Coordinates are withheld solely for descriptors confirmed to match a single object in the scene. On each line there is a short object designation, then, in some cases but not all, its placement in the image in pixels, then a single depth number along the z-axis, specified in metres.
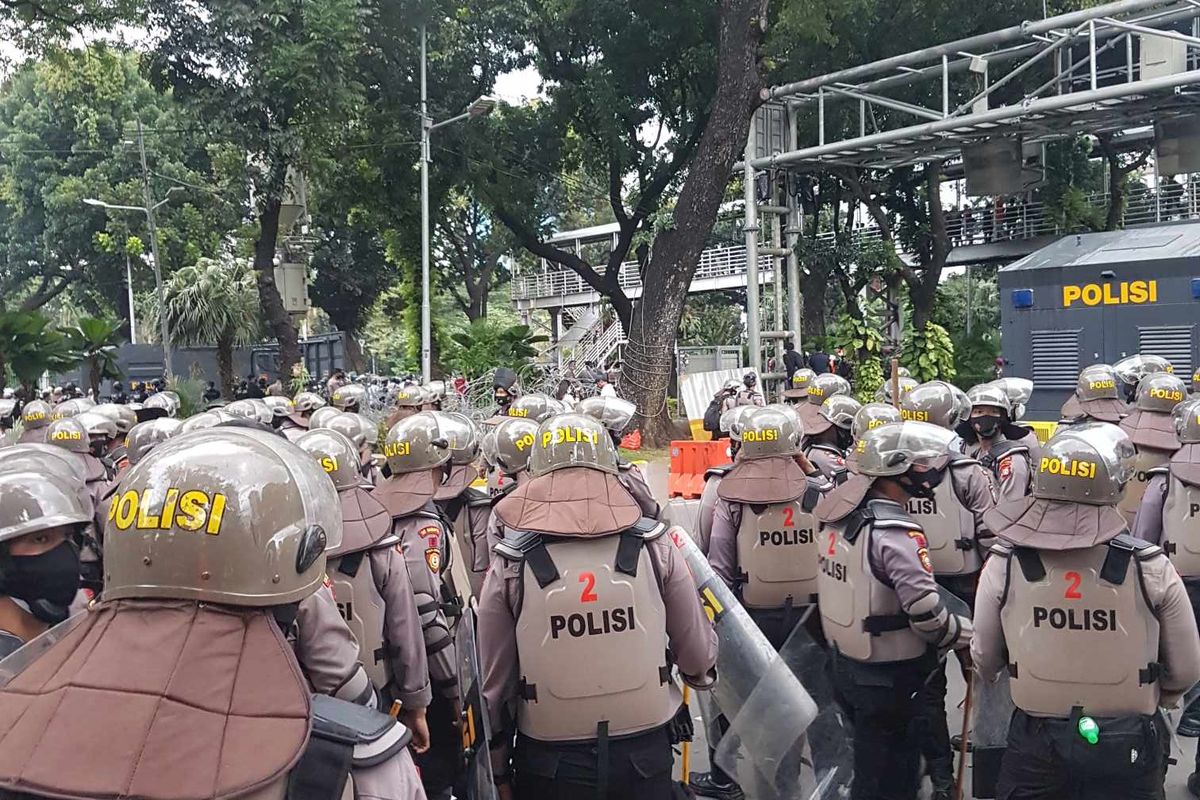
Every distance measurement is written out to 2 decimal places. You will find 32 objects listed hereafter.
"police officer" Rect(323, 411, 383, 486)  6.08
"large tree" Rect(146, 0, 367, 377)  15.89
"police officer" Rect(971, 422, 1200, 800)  3.61
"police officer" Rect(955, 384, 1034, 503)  6.20
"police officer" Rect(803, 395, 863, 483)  7.46
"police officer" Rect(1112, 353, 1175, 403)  9.20
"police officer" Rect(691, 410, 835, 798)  5.39
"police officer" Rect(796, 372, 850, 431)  8.88
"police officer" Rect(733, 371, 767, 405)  13.25
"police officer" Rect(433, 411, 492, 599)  5.34
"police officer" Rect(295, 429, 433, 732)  3.70
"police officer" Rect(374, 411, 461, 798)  4.26
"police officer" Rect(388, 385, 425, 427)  9.76
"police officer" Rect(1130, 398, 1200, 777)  5.29
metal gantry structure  13.90
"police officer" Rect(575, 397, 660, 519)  6.69
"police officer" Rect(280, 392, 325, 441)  8.98
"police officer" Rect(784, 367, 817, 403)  10.33
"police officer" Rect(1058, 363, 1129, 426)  7.87
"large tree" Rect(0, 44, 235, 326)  33.41
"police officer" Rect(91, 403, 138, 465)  7.77
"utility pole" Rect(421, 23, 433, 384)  18.67
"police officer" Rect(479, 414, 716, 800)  3.28
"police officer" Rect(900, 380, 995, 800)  5.45
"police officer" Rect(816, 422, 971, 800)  4.25
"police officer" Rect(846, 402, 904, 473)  6.00
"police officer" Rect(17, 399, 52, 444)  8.33
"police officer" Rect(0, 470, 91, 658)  2.85
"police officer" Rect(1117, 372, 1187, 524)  6.73
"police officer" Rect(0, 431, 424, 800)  1.54
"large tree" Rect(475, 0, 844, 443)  16.08
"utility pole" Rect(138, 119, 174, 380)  25.64
